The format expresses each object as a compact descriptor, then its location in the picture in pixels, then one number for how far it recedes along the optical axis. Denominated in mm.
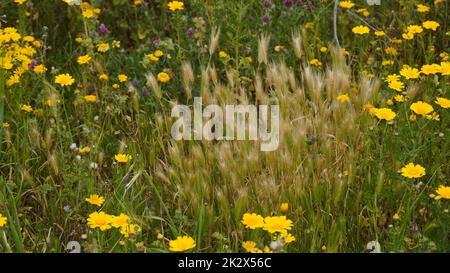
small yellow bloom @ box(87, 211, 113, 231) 2377
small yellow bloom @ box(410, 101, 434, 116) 2740
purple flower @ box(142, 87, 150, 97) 3505
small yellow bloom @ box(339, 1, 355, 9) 3844
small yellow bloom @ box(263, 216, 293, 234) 2318
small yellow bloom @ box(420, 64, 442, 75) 3090
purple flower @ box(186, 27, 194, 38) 3737
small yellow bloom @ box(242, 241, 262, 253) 2289
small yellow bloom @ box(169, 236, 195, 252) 2244
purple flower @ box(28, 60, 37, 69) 3499
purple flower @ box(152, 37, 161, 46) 3691
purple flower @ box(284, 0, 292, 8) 3764
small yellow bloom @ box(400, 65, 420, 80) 3128
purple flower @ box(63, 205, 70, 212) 2669
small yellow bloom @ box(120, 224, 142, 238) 2283
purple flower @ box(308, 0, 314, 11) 3922
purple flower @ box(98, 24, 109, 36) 3784
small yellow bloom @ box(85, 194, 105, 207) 2629
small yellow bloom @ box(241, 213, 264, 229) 2363
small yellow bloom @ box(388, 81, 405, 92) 3039
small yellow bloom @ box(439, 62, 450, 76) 3058
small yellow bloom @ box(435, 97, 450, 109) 2863
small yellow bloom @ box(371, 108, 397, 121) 2711
